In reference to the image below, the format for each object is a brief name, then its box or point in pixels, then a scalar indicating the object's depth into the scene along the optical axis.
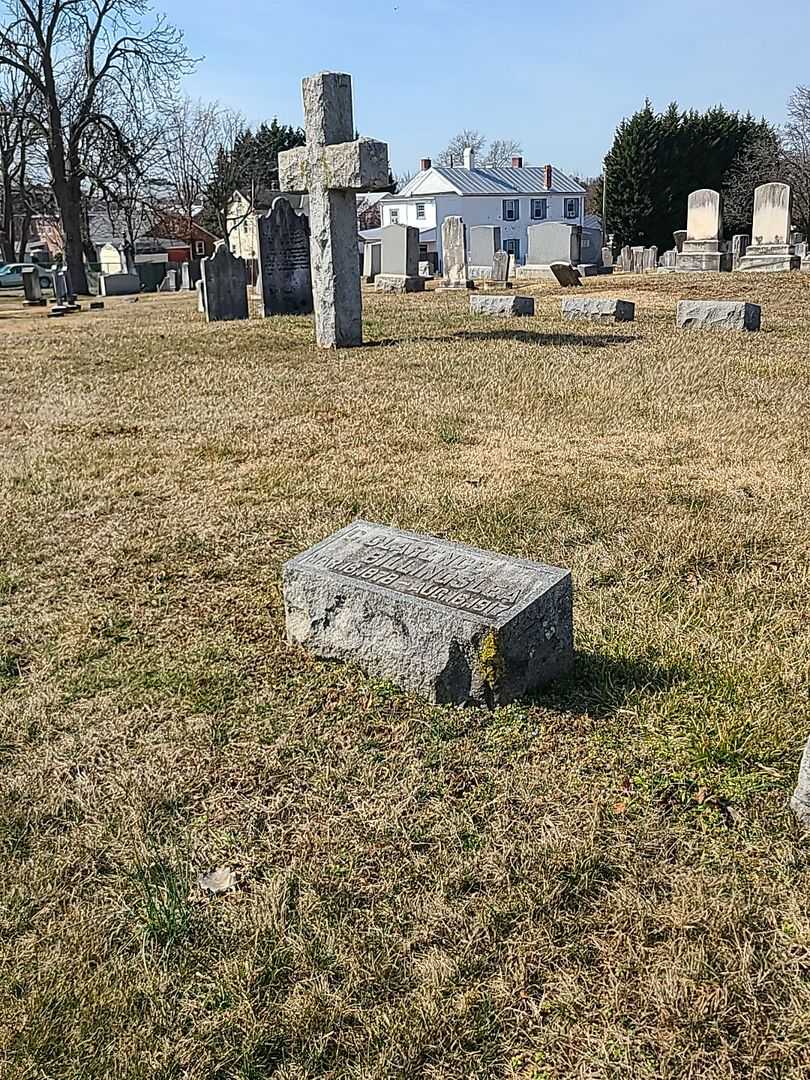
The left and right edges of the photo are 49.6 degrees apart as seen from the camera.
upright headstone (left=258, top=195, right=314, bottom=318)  14.34
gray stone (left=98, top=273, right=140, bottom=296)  30.06
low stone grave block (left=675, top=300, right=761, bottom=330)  11.52
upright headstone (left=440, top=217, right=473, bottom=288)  19.52
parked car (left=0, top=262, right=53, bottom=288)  39.75
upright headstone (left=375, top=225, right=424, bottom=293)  19.73
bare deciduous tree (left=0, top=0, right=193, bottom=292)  26.11
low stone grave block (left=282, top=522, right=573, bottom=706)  2.92
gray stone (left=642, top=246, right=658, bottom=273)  26.86
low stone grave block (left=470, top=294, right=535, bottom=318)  13.65
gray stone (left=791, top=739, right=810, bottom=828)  2.38
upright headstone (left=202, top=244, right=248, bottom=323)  14.12
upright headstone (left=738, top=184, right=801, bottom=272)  21.02
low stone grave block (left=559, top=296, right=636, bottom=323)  12.43
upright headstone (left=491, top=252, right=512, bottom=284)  21.97
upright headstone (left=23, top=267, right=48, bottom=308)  23.00
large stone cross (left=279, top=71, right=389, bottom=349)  9.88
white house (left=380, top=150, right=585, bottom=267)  59.00
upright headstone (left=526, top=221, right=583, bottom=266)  23.03
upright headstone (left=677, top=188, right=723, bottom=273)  22.22
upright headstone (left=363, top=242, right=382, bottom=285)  24.48
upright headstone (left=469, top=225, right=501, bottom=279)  24.12
